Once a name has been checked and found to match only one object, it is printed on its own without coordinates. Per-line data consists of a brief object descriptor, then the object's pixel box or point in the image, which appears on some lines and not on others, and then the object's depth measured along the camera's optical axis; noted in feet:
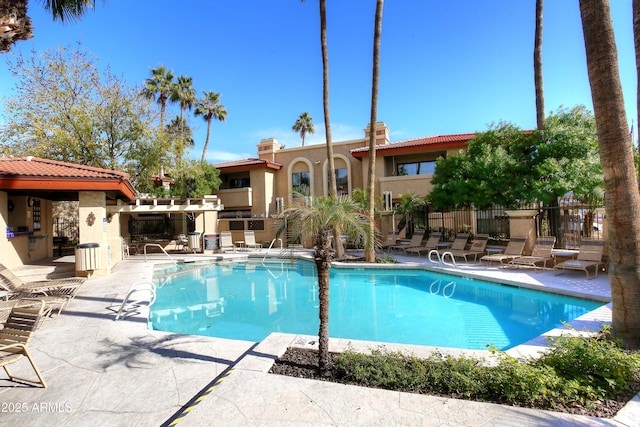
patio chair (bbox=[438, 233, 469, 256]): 47.11
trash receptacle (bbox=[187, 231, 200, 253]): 62.54
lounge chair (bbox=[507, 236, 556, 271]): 36.28
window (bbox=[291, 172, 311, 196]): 86.22
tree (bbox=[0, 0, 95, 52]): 14.77
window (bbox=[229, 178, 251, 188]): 90.94
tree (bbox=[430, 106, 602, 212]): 38.55
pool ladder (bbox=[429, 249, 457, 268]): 41.42
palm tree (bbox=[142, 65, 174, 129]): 88.02
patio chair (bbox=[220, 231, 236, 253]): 65.67
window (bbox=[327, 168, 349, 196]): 82.12
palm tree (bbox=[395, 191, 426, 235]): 59.62
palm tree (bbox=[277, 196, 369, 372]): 13.78
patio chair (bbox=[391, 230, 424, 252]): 54.37
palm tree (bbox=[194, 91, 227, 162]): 109.40
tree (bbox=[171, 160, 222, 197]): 72.02
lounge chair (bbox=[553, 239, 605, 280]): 31.27
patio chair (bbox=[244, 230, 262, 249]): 69.10
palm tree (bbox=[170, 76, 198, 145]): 97.35
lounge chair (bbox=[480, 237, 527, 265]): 38.66
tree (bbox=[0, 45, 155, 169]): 53.01
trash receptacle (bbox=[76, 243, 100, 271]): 32.73
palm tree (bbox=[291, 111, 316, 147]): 138.92
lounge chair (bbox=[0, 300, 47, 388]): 12.27
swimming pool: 22.21
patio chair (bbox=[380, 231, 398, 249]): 58.13
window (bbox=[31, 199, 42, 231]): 41.75
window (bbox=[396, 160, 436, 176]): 73.15
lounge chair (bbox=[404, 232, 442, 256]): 51.31
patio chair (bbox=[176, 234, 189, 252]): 66.14
